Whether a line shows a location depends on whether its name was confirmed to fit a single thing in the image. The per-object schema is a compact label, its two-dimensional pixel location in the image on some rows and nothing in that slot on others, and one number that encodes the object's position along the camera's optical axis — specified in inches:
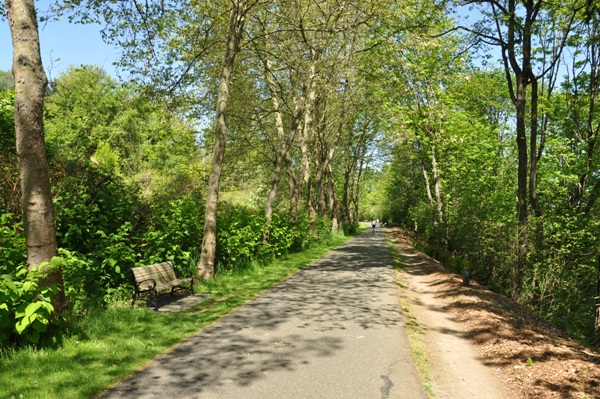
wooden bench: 305.7
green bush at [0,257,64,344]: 189.6
